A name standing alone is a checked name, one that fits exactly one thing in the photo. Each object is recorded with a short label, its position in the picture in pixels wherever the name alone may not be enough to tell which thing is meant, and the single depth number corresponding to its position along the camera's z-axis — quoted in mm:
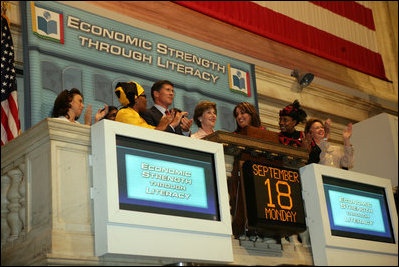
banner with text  7316
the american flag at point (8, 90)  6699
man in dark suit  6114
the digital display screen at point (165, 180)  4555
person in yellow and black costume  5902
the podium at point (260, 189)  5328
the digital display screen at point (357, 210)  5868
